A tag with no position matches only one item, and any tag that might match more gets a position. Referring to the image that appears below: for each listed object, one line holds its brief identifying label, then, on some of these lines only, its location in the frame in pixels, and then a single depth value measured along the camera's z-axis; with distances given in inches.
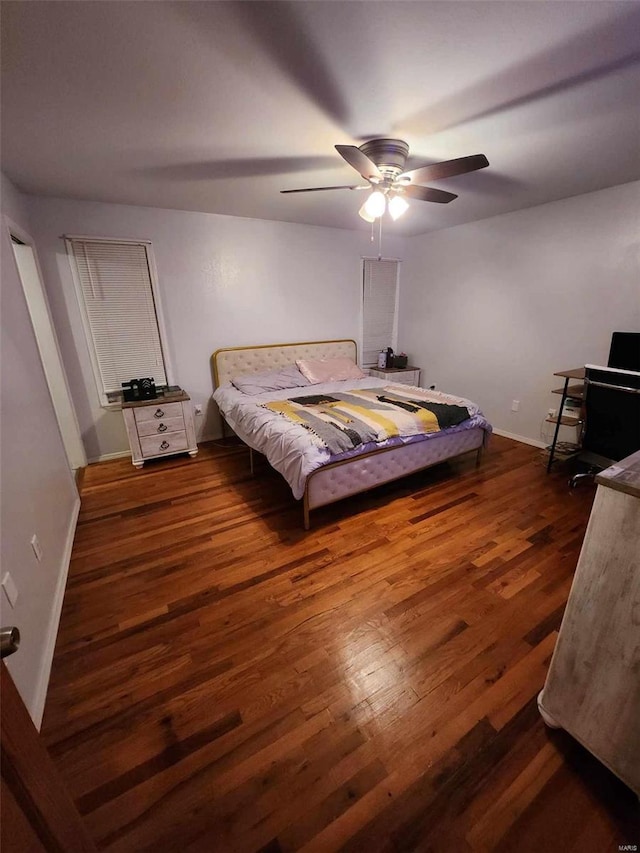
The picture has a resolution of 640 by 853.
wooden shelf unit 117.0
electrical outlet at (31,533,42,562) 65.1
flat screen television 102.9
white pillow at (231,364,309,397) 143.7
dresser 39.3
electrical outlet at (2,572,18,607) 51.2
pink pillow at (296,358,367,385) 161.2
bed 93.2
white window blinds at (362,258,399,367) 190.1
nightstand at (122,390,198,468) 128.7
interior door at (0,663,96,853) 21.9
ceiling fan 72.7
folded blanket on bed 97.3
